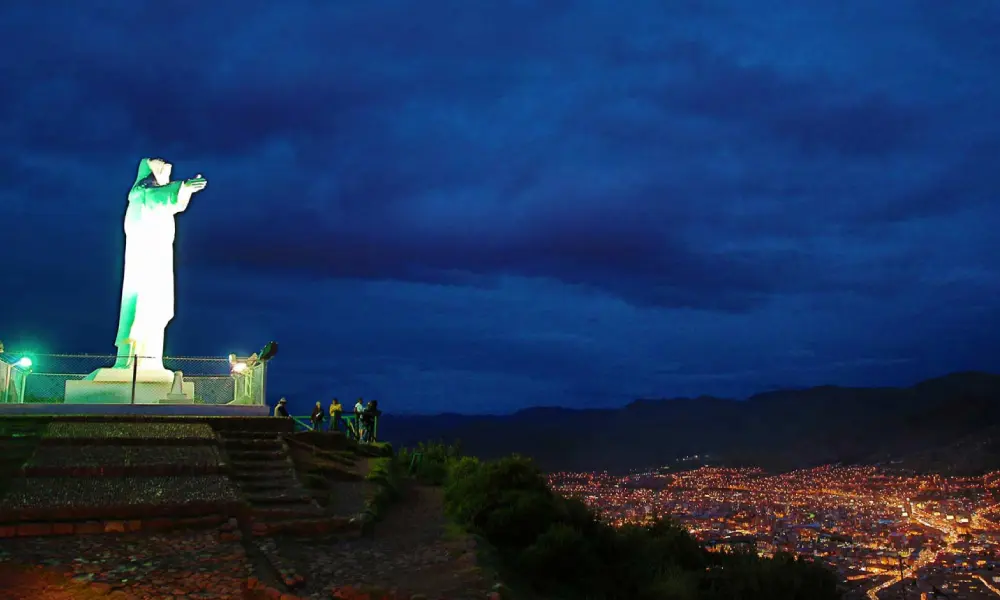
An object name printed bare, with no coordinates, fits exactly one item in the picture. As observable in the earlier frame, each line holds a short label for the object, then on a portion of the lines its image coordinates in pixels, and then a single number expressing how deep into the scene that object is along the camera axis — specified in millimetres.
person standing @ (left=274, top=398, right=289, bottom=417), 19350
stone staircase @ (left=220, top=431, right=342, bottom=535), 11430
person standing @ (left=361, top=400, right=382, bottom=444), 21250
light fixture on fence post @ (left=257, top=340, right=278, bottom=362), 19297
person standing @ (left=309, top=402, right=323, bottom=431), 20603
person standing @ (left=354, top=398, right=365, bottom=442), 21188
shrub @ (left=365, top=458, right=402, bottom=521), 13445
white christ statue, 20219
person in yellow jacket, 21062
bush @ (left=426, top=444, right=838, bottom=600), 12109
